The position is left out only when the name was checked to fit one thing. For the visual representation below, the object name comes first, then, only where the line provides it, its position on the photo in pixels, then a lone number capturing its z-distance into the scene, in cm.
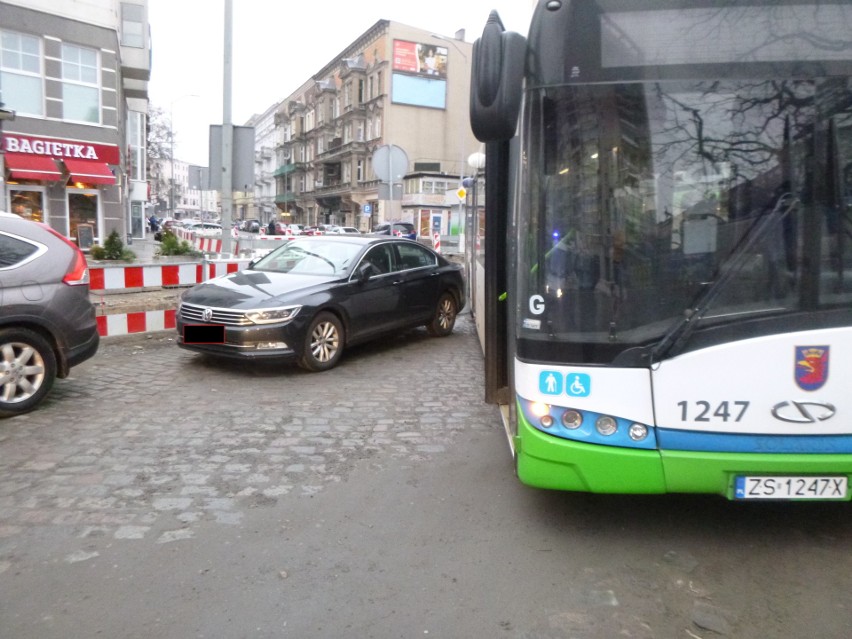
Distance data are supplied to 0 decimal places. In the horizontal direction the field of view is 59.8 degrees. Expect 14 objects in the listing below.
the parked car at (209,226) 5218
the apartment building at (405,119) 5791
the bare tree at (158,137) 6950
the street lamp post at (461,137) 5894
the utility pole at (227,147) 1297
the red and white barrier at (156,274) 1011
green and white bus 361
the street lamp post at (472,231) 1078
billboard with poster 6188
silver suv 639
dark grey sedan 813
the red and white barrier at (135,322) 1001
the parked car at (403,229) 3994
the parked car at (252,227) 6119
